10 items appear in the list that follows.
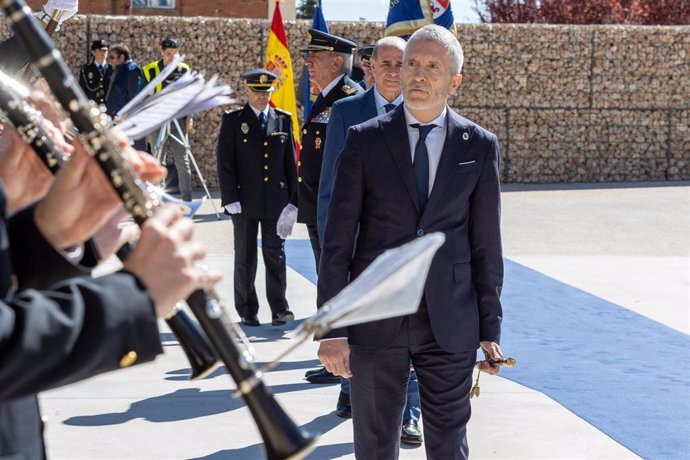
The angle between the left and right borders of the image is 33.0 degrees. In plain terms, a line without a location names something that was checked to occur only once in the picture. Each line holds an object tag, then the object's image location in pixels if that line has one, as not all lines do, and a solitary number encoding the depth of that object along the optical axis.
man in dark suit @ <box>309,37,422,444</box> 5.43
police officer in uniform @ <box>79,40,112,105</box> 15.67
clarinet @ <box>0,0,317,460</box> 1.76
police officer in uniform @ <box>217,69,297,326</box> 8.26
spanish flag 13.44
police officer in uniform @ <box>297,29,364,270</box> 7.03
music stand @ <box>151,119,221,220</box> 14.24
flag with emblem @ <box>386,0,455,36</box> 7.58
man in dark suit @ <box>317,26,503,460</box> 3.93
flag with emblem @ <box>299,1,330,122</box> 9.72
